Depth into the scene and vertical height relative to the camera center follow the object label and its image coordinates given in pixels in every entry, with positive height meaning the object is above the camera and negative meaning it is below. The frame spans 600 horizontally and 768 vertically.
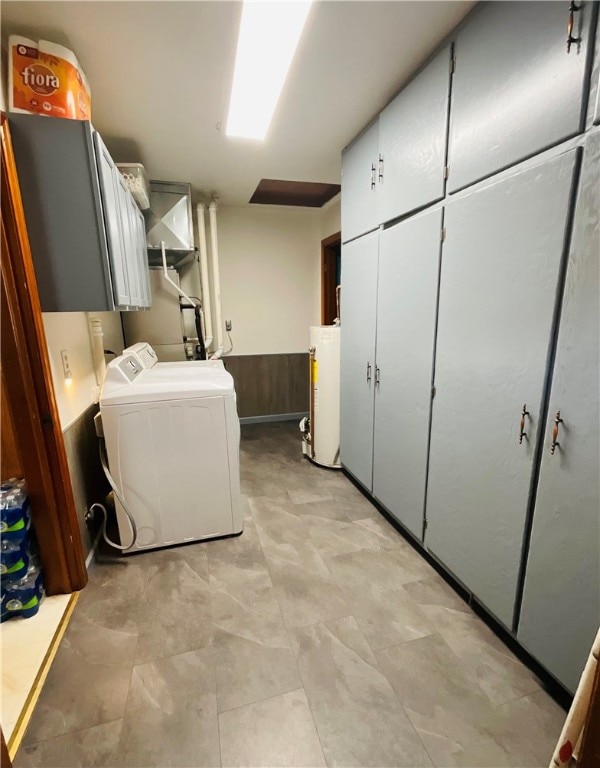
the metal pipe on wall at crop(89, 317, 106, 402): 2.26 -0.18
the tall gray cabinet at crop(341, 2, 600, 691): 1.04 +0.00
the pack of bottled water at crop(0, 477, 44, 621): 1.44 -1.00
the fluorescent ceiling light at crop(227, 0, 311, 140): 1.25 +1.09
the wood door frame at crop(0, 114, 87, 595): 1.32 -0.36
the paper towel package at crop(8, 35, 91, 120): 1.33 +0.93
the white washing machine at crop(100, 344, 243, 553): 1.83 -0.74
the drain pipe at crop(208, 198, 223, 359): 3.44 +0.40
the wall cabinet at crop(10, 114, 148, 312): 1.36 +0.44
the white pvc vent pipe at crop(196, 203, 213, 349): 3.45 +0.39
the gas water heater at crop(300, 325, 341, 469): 2.82 -0.67
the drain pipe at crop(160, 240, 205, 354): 2.95 +0.24
